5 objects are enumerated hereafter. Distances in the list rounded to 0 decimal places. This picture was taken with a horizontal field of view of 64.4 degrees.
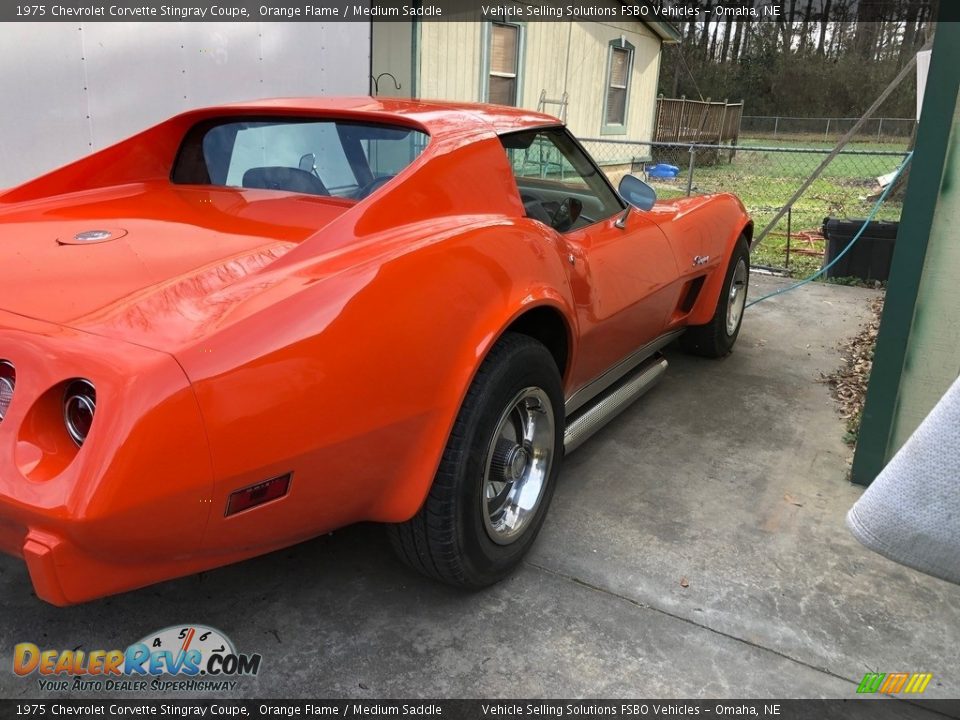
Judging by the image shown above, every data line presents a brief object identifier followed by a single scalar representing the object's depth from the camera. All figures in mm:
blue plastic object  13656
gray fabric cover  1144
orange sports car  1548
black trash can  7027
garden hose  6652
